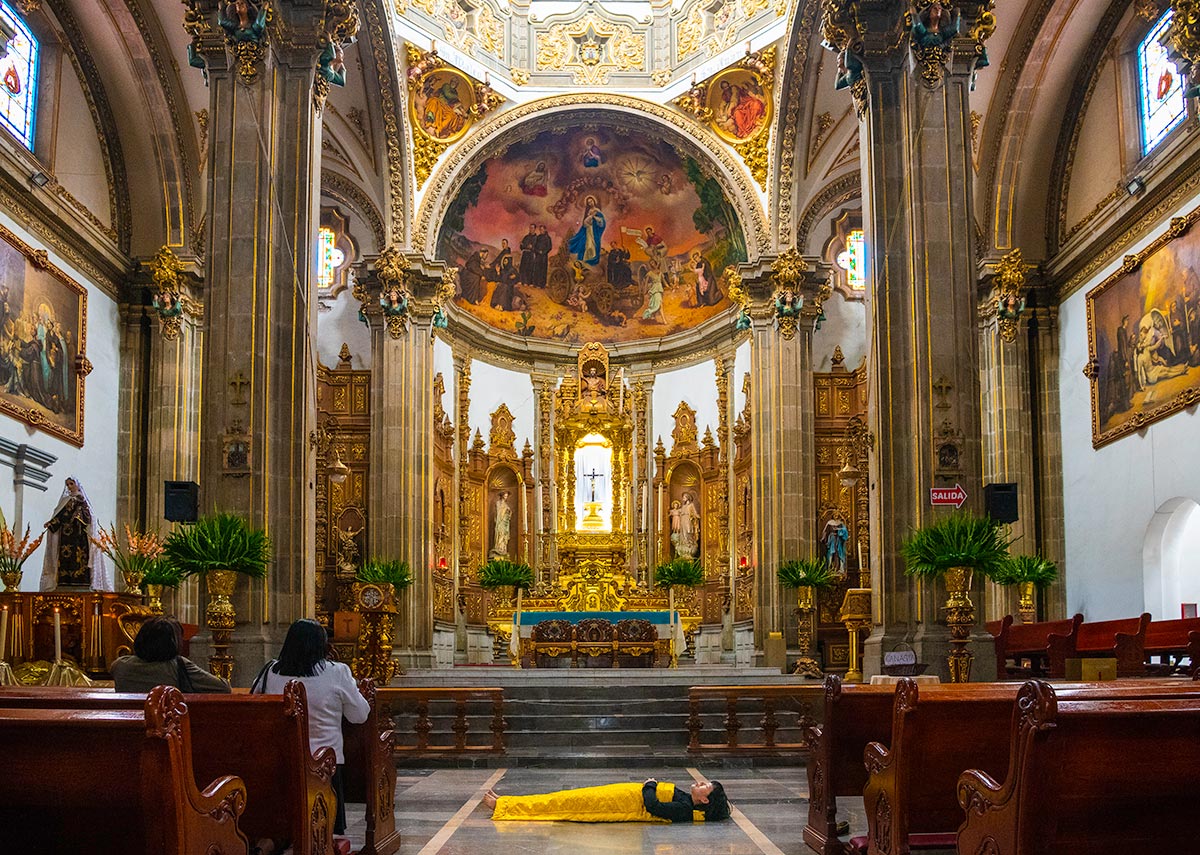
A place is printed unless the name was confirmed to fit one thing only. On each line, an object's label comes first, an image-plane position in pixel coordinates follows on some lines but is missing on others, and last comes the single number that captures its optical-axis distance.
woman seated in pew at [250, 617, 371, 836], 7.04
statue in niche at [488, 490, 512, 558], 30.44
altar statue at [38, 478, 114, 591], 15.29
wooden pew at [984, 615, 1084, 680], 16.23
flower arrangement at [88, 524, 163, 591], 13.82
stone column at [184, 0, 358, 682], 13.62
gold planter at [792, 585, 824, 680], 23.00
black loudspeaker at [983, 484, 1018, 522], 13.41
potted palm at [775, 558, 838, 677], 23.09
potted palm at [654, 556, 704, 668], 28.64
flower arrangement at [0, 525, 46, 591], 15.04
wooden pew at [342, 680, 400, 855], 7.92
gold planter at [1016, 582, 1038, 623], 21.89
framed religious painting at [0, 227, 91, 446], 18.78
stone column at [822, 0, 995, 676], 13.88
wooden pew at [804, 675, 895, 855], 7.98
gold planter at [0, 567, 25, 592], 14.97
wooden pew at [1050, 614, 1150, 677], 13.87
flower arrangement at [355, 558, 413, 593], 23.55
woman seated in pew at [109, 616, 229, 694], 7.33
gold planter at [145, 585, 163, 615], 13.41
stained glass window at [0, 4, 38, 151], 19.33
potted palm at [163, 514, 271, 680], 12.26
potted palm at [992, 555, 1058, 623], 21.36
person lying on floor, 9.28
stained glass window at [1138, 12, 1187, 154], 19.70
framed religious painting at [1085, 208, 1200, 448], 18.81
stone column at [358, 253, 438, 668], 25.19
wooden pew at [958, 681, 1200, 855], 4.31
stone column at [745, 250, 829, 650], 25.12
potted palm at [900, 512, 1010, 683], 12.27
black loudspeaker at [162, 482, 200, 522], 13.19
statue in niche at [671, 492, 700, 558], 30.28
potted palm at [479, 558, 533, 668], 28.42
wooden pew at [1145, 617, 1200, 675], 14.51
